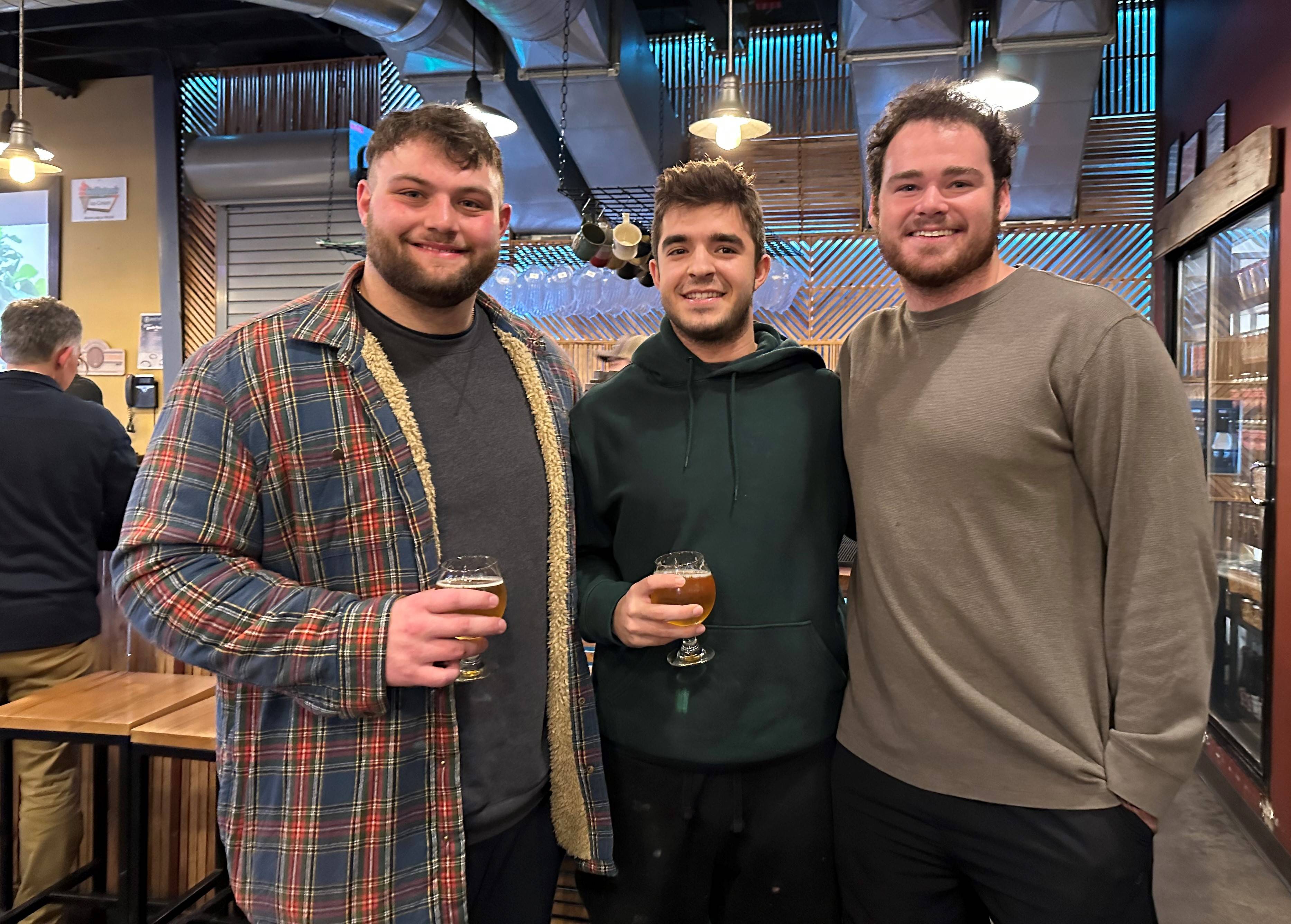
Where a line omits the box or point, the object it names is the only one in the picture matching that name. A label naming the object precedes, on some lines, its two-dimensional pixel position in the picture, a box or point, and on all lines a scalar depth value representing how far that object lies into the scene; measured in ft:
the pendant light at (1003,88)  15.07
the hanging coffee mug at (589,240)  16.15
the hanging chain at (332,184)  23.31
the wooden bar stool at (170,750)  8.80
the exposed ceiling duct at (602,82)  17.15
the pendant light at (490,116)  15.84
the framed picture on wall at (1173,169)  19.33
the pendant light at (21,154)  16.92
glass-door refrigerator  13.87
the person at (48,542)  10.28
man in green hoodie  6.19
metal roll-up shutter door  25.22
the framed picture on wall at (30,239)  27.02
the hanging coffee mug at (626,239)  16.76
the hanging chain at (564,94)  18.10
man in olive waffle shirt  5.21
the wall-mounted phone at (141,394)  26.30
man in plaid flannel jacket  4.85
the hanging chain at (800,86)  23.52
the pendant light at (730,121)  14.37
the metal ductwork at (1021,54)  15.76
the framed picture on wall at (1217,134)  15.89
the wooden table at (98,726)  9.14
